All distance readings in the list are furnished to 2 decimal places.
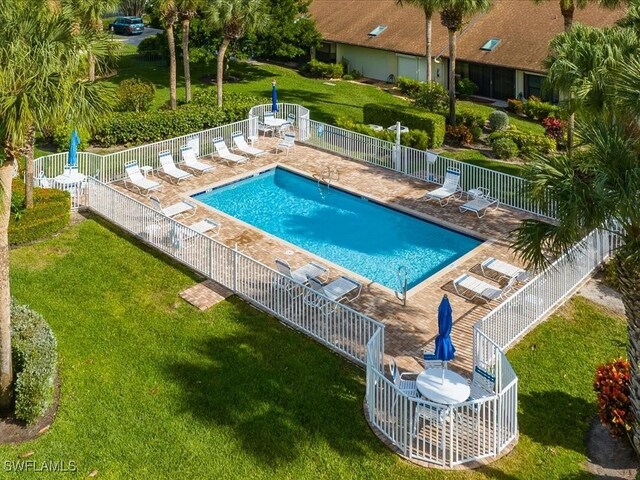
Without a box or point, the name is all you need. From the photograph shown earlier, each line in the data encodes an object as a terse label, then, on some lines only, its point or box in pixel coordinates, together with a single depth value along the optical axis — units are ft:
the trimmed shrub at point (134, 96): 110.11
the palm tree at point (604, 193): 33.88
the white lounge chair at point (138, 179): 79.10
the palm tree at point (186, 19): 109.19
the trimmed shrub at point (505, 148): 95.66
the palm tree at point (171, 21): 104.99
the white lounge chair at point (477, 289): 56.59
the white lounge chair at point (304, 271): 56.29
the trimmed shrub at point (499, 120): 107.14
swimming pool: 67.46
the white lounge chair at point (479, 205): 73.77
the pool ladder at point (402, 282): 56.44
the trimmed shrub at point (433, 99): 115.65
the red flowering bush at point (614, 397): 39.99
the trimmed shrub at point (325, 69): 147.95
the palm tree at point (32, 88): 35.96
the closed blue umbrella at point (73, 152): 80.79
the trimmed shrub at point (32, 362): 41.22
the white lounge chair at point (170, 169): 83.41
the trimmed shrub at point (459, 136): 102.01
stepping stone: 56.03
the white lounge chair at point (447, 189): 77.15
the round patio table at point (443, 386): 41.16
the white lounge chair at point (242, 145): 92.63
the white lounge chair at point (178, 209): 71.87
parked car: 198.29
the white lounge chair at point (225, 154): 90.33
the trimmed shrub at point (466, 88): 132.77
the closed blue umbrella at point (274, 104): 103.55
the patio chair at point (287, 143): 95.09
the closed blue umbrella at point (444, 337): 42.78
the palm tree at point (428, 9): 105.19
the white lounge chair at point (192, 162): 86.22
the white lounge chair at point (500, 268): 59.89
